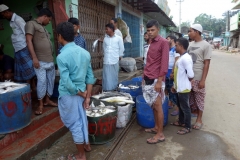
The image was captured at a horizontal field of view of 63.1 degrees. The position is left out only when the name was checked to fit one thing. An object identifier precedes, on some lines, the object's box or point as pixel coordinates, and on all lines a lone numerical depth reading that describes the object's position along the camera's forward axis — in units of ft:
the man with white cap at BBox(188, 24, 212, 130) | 11.84
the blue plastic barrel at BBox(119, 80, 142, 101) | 15.02
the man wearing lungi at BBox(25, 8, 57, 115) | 10.77
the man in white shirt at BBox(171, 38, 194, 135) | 11.15
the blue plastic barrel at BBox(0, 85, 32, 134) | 8.50
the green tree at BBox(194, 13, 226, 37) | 217.77
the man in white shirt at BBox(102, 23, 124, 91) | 15.61
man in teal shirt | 7.48
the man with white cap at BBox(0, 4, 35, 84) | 11.09
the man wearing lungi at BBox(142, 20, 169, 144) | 9.94
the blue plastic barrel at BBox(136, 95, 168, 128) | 12.37
